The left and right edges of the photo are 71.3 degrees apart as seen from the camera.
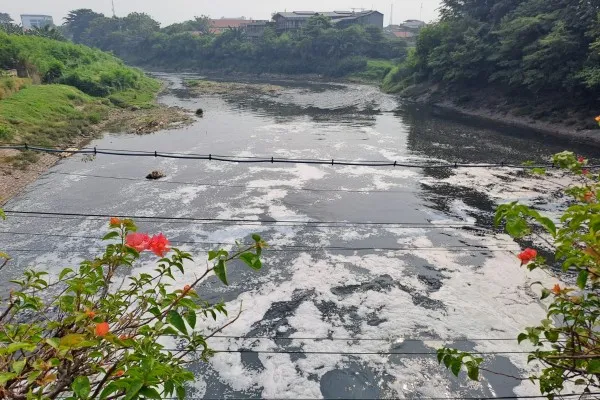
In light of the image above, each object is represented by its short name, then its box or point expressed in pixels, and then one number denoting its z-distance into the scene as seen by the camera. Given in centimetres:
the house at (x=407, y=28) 9854
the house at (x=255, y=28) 8625
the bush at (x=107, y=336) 214
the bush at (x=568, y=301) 288
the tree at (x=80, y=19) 12619
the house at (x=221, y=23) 11268
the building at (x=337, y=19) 8256
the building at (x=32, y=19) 19015
